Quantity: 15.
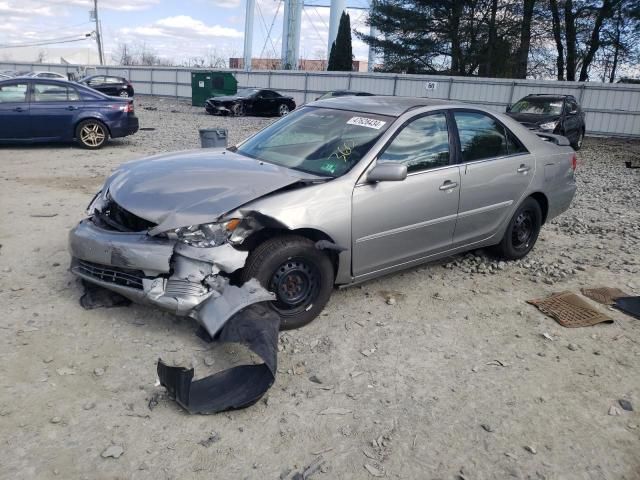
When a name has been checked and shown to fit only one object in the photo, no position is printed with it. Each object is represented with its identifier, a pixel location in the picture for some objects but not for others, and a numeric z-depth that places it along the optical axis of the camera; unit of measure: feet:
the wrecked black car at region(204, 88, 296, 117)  71.05
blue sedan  34.60
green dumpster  86.99
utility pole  191.11
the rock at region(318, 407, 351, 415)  9.61
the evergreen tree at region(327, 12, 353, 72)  115.96
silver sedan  11.03
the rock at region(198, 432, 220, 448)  8.60
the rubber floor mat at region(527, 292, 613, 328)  13.60
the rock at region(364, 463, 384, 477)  8.19
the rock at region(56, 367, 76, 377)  10.21
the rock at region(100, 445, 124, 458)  8.20
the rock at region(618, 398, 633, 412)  10.15
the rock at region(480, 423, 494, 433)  9.31
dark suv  45.55
